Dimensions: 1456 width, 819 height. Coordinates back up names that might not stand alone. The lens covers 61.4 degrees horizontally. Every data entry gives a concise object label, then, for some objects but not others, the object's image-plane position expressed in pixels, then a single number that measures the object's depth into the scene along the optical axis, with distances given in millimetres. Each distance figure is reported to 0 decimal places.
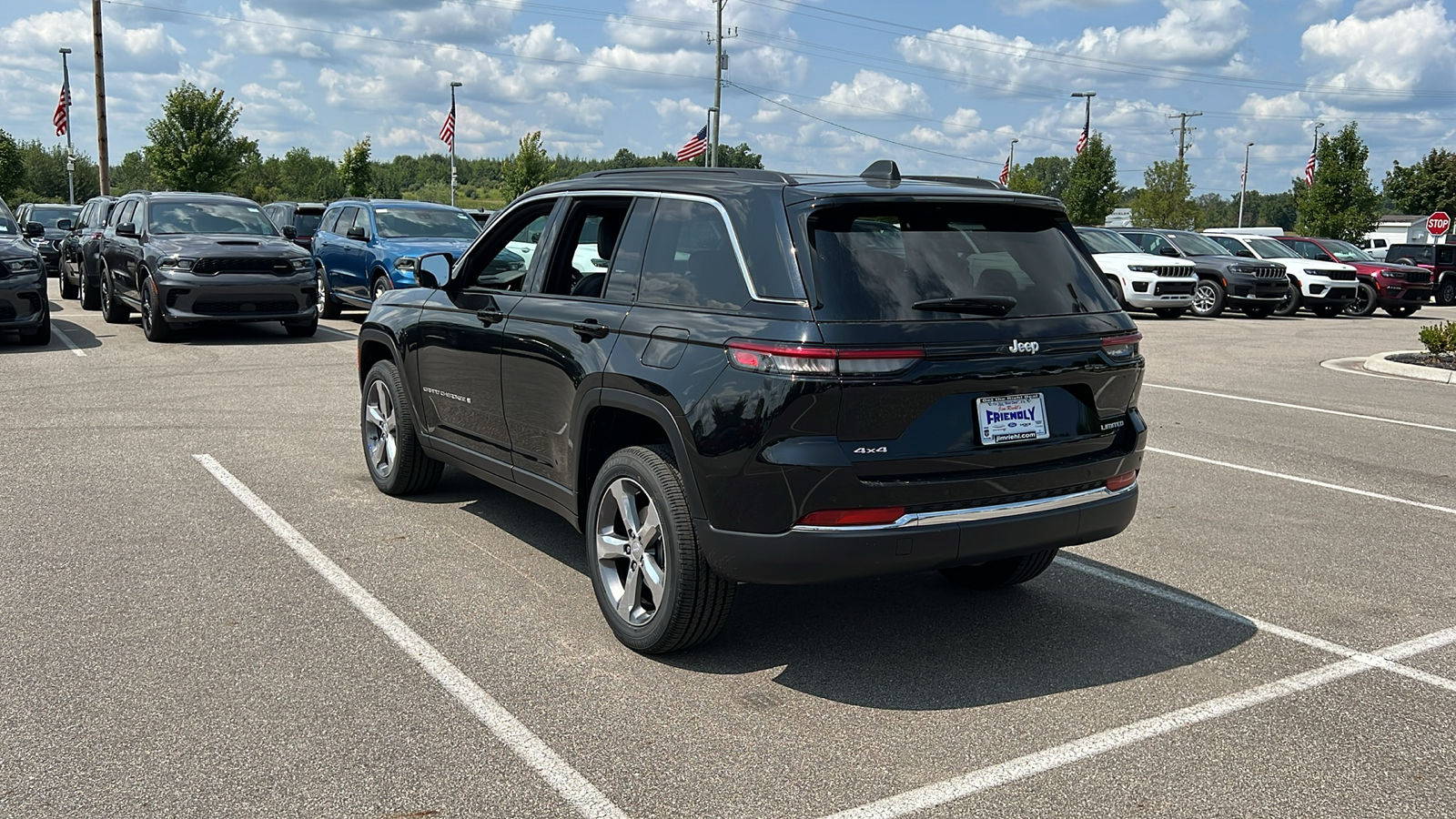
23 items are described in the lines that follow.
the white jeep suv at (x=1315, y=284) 26719
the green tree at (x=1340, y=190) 50312
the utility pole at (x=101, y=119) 35188
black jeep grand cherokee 4059
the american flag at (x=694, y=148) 40406
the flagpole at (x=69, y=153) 55897
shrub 15547
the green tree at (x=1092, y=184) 57344
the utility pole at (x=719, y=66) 45000
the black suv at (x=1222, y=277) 25016
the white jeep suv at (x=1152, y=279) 23344
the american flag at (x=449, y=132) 49000
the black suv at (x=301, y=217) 23734
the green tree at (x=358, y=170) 64688
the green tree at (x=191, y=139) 50812
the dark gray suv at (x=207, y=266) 15156
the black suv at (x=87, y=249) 19297
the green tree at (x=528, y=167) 65312
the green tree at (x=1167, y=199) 63219
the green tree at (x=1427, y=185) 76000
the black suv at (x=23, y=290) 14214
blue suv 17406
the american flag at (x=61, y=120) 45562
